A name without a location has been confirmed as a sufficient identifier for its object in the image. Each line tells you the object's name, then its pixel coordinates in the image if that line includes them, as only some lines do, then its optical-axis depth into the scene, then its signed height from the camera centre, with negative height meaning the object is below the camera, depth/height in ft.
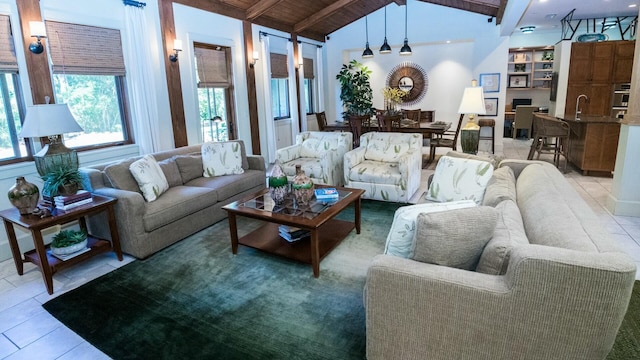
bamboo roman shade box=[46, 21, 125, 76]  12.60 +2.37
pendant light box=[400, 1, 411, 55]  23.80 +3.48
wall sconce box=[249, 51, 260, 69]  21.92 +3.04
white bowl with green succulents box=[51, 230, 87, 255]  9.82 -3.33
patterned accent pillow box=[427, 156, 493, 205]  9.77 -2.08
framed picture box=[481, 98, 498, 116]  27.76 -0.33
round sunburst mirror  30.19 +1.97
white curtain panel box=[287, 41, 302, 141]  25.70 +0.95
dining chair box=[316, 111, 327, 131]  25.48 -0.91
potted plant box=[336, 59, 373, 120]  26.43 +1.01
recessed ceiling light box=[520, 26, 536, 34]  29.91 +5.74
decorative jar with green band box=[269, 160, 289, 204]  10.50 -2.15
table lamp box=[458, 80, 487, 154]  14.48 -0.33
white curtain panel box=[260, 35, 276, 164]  22.97 +0.96
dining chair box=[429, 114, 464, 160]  21.77 -2.29
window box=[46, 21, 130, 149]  12.81 +1.34
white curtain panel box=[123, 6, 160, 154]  14.80 +1.17
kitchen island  17.89 -2.22
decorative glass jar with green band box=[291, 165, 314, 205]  10.50 -2.25
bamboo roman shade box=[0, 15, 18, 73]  11.14 +2.10
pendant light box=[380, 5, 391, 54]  23.82 +3.59
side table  9.02 -3.05
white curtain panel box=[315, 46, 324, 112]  30.12 +2.39
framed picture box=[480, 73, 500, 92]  27.02 +1.45
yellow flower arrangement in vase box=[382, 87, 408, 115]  22.59 +0.49
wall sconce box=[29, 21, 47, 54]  11.62 +2.61
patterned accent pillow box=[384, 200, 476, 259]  5.98 -1.98
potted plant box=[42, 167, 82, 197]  9.87 -1.73
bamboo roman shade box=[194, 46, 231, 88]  18.95 +2.31
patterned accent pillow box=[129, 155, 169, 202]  11.70 -2.01
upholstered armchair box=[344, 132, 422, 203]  14.62 -2.49
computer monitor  34.89 -0.15
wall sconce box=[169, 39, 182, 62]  16.66 +2.84
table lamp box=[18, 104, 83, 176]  9.94 -0.33
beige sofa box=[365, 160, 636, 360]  4.43 -2.60
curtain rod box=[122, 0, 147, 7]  14.57 +4.39
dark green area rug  7.02 -4.32
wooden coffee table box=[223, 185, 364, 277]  9.49 -3.13
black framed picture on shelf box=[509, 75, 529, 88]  34.37 +1.85
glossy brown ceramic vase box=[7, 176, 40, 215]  9.34 -1.94
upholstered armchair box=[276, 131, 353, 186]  15.88 -2.16
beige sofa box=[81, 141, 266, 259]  10.68 -2.79
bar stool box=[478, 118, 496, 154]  27.18 -1.69
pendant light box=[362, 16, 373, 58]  24.71 +3.48
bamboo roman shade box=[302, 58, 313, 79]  28.35 +3.11
